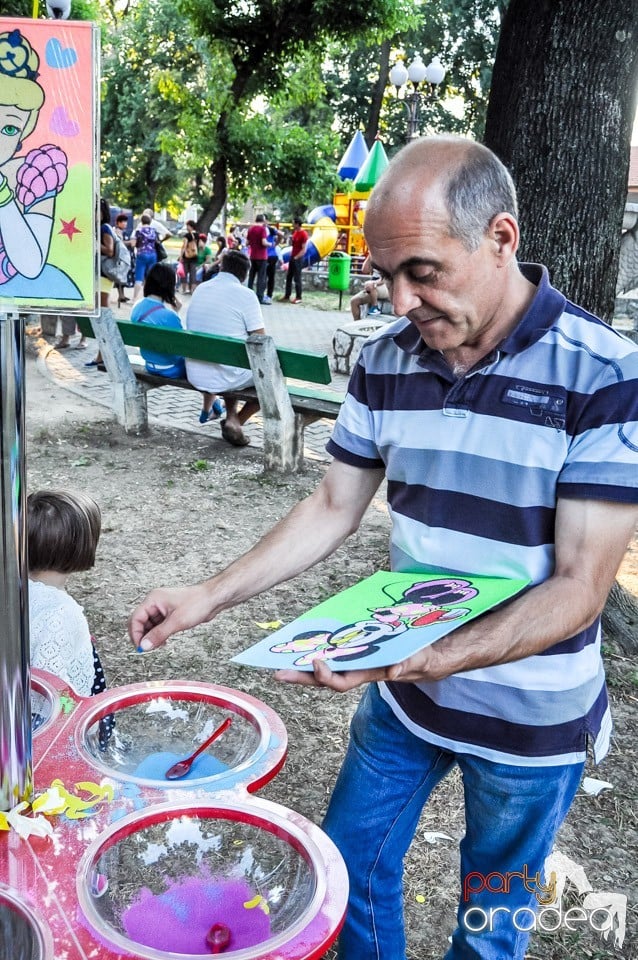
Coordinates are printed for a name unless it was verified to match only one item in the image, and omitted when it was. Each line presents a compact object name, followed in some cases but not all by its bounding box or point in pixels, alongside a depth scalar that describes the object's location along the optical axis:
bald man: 1.51
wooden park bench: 5.76
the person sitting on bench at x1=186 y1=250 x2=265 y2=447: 6.57
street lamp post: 15.93
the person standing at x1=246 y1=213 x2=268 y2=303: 16.75
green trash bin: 18.62
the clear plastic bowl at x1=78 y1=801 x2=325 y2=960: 1.28
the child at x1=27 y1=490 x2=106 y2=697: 2.35
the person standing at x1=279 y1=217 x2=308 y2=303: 17.30
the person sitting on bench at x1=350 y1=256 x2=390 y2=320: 11.40
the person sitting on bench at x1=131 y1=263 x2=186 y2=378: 6.63
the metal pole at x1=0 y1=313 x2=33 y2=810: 1.28
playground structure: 20.92
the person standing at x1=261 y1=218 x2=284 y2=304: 18.09
